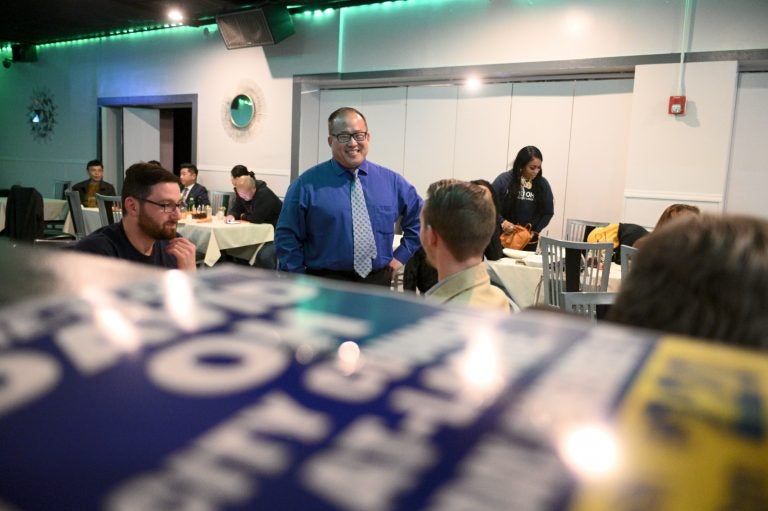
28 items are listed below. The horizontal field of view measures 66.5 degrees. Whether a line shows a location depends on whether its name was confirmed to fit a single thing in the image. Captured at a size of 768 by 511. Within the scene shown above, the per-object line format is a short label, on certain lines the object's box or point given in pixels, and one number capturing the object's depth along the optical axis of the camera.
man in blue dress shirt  2.59
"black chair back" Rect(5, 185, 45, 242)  4.88
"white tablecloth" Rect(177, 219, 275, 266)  4.96
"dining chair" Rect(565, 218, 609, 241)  4.99
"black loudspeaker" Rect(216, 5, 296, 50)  6.93
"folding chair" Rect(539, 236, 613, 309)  3.30
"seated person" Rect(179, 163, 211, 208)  6.96
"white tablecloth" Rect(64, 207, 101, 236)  5.94
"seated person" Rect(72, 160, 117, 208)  7.65
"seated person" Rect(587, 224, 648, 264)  3.92
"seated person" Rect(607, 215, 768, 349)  0.63
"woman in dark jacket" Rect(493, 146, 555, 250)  4.80
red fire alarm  5.00
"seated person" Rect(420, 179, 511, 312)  1.66
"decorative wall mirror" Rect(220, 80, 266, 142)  7.62
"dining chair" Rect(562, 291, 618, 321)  2.16
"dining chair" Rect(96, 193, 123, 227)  5.45
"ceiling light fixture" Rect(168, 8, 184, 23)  7.06
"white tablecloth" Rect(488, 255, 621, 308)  3.62
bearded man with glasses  2.10
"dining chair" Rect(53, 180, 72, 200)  8.54
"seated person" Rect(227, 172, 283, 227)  5.72
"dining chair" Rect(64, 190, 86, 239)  5.99
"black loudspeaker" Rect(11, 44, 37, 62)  9.92
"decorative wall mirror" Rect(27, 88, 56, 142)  9.88
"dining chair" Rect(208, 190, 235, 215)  7.15
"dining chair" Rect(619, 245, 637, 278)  3.15
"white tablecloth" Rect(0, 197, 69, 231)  7.19
